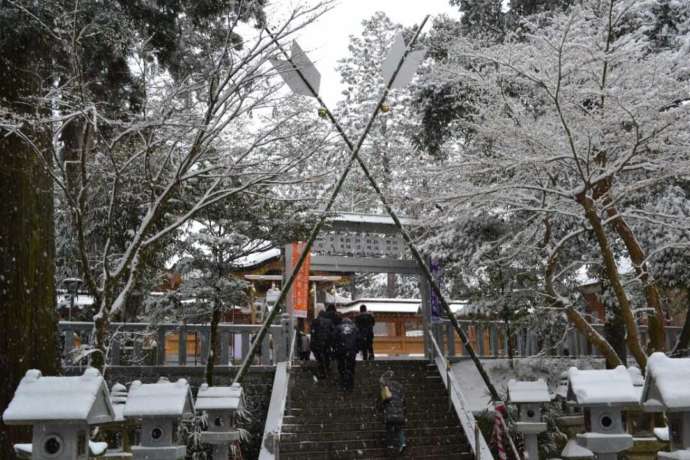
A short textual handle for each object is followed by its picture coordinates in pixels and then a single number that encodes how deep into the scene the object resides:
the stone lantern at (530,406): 9.98
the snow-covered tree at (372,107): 26.94
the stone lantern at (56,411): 4.44
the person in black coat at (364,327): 15.46
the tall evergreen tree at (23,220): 6.35
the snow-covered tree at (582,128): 9.16
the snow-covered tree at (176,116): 7.11
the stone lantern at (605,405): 5.83
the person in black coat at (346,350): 13.51
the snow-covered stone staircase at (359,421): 12.24
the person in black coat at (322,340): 14.01
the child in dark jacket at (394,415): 11.93
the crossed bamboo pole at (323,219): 10.78
